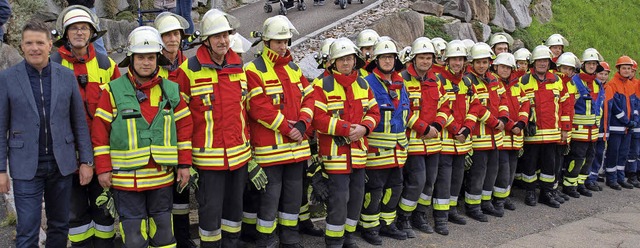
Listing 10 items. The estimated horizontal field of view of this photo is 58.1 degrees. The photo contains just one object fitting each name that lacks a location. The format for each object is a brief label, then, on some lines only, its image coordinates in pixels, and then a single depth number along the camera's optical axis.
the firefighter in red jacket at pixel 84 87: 5.08
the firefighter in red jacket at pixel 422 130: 6.91
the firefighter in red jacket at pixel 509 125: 8.12
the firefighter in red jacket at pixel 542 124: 8.50
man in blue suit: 4.49
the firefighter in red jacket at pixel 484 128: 7.71
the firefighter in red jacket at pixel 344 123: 5.95
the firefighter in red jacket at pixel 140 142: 4.68
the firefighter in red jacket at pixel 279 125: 5.57
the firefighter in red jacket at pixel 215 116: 5.17
